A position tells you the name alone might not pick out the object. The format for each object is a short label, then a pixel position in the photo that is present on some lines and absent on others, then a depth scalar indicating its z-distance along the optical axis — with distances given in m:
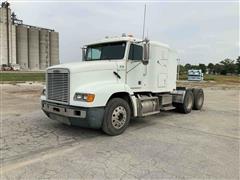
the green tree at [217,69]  121.44
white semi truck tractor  5.14
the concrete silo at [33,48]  98.00
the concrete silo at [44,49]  102.25
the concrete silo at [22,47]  93.51
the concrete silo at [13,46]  87.88
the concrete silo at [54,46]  106.31
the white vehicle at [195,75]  42.19
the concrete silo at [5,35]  84.50
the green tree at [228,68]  116.31
